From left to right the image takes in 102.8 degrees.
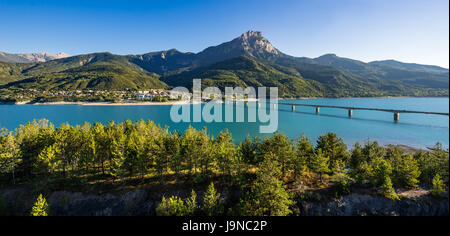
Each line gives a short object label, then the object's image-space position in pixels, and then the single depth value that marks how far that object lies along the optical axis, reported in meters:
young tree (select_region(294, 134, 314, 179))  24.75
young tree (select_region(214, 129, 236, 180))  25.30
